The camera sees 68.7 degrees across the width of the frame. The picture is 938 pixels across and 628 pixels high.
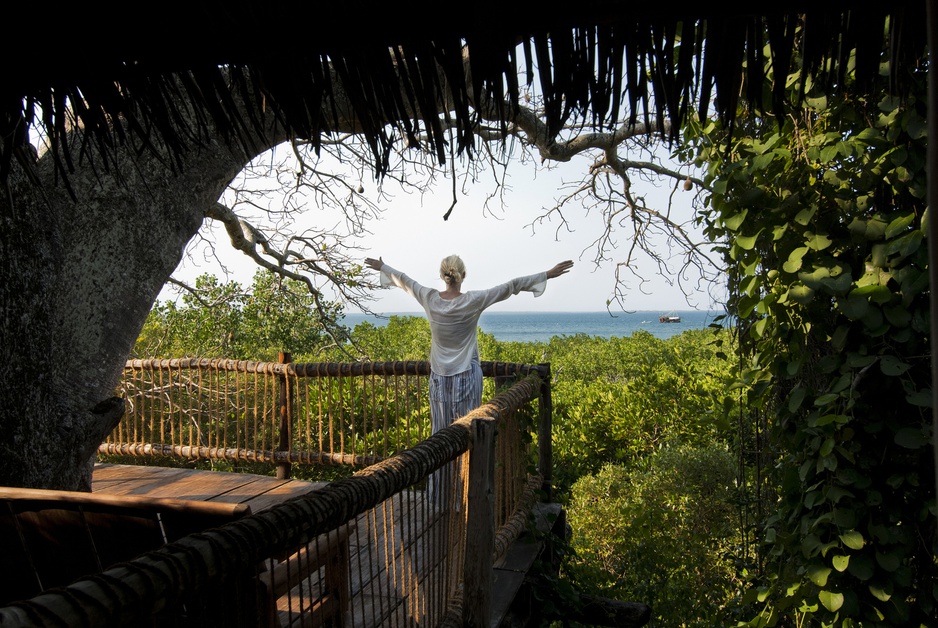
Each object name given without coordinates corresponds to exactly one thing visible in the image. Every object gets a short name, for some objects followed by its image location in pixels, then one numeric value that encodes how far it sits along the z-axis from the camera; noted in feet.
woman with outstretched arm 15.03
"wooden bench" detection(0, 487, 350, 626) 6.15
